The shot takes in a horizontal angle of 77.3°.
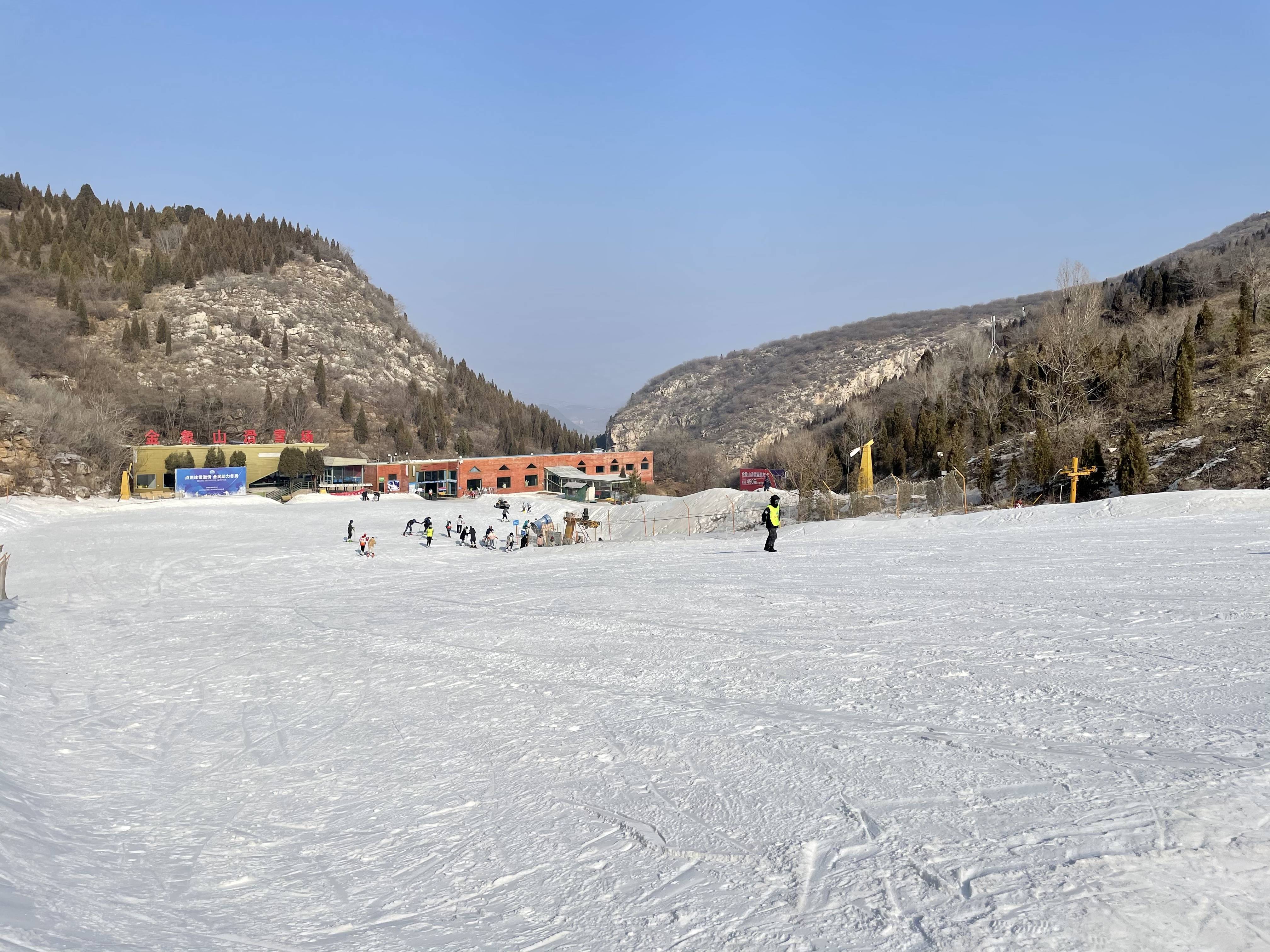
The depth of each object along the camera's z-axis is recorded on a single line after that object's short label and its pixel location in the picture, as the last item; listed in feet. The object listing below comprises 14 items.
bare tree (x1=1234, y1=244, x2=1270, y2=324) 141.79
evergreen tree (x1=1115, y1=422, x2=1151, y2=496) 89.86
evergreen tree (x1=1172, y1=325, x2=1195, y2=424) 107.76
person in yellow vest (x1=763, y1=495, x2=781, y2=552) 59.67
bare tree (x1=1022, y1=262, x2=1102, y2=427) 134.92
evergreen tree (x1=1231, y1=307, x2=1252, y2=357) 118.93
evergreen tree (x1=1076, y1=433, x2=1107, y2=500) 98.68
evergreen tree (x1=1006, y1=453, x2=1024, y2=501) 113.29
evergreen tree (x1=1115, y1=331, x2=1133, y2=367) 133.18
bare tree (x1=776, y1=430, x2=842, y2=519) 170.30
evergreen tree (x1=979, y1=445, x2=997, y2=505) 105.81
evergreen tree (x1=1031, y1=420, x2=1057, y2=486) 103.50
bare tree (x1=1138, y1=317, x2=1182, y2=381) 130.72
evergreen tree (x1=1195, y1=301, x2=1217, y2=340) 133.59
